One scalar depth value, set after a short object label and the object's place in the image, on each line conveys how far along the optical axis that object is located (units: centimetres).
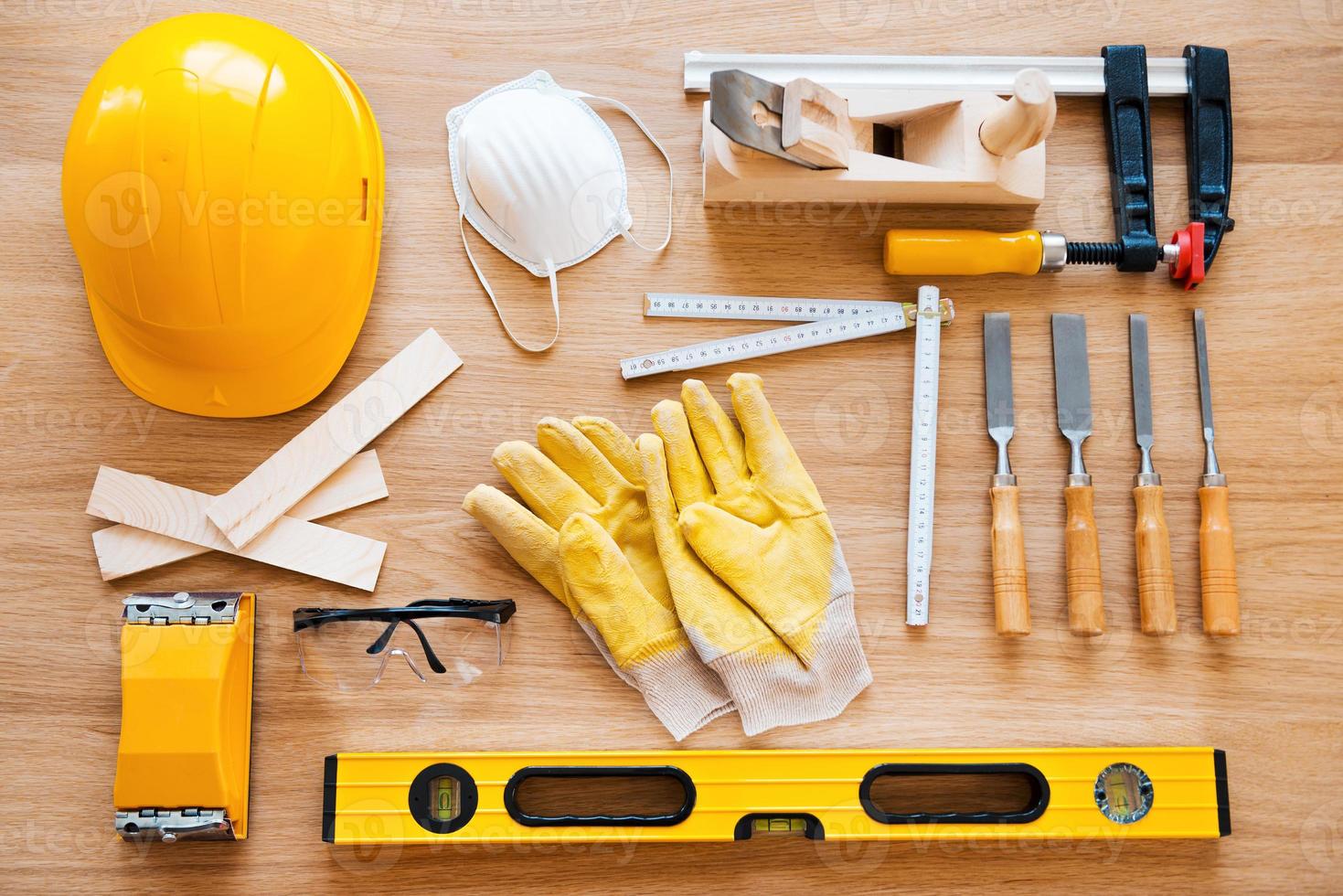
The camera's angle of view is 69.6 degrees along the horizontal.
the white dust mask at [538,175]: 131
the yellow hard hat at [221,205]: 112
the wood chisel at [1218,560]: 128
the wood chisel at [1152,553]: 128
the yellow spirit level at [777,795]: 122
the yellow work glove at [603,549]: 124
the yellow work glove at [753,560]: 124
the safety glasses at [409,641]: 121
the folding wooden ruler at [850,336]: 131
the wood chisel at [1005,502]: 127
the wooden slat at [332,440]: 128
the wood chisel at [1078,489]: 127
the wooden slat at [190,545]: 129
